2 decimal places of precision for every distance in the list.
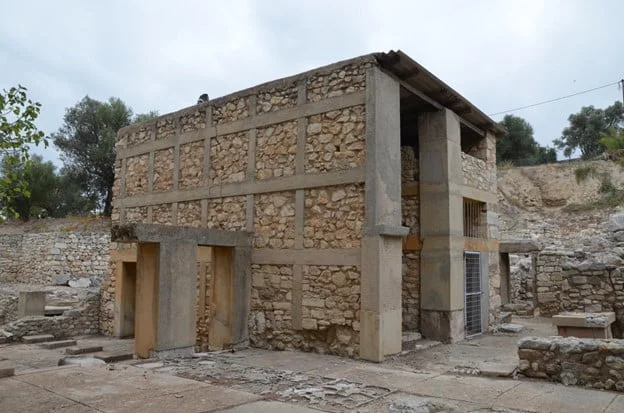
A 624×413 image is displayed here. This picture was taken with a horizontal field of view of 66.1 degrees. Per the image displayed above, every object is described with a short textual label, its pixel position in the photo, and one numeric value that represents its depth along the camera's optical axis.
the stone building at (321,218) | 7.94
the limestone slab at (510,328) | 11.00
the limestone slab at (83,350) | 9.41
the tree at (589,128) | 33.84
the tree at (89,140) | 26.25
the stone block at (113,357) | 8.06
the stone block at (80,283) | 17.98
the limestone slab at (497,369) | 6.48
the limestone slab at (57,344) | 10.62
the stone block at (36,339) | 11.09
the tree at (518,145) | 34.34
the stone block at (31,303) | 12.24
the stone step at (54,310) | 12.90
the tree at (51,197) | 25.55
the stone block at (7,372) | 6.45
